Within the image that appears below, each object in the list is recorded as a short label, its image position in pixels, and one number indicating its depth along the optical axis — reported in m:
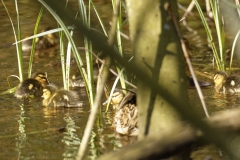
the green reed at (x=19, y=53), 10.15
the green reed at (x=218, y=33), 9.69
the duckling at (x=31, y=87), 10.70
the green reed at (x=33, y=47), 9.14
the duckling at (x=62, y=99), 10.01
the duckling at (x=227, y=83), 10.54
